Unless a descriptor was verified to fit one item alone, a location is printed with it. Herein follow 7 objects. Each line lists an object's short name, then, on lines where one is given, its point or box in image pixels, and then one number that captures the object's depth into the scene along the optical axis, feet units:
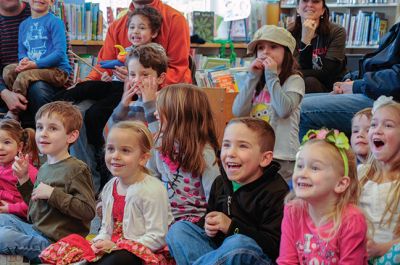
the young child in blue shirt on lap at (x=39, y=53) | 13.50
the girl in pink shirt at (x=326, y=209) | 6.43
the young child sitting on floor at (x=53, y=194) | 8.78
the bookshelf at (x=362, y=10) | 21.59
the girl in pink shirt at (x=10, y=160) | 10.02
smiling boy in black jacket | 7.46
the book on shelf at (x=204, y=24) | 22.48
